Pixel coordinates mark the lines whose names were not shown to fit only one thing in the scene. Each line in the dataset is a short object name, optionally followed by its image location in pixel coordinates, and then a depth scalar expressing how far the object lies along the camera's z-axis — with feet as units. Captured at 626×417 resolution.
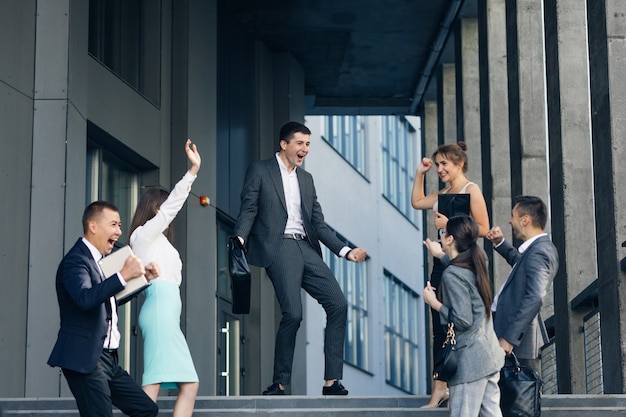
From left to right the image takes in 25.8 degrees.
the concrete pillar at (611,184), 42.19
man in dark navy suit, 26.23
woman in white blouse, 28.81
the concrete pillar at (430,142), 88.12
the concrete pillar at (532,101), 57.77
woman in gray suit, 27.73
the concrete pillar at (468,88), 74.69
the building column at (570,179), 49.67
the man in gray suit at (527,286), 30.71
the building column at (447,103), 83.35
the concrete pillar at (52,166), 47.14
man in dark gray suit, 34.73
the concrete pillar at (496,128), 65.10
